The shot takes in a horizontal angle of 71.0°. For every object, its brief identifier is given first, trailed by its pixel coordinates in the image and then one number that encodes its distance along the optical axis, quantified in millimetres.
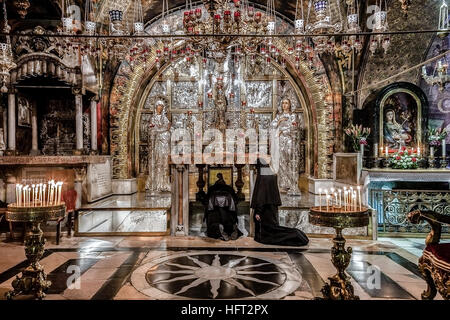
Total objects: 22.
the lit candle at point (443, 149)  9362
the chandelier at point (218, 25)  5700
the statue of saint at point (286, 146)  10414
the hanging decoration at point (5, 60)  5812
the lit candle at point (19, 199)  3435
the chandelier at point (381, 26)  5445
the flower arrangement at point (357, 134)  9445
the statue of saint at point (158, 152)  10492
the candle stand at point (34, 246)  3381
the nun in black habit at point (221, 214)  5992
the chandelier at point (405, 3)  5258
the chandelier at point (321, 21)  5059
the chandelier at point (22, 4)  4550
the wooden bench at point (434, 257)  2832
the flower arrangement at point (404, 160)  8969
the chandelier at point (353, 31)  5499
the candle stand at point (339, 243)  3246
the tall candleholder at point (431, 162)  9234
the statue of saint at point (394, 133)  9867
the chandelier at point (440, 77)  8773
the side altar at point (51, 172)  7082
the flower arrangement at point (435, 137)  9312
